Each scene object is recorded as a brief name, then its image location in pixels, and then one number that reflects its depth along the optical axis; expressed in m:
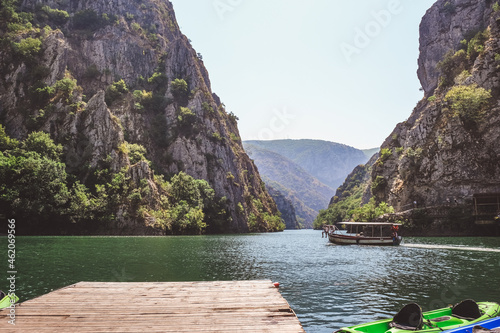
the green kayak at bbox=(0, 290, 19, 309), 10.22
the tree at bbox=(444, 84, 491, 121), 85.44
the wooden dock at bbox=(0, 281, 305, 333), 7.66
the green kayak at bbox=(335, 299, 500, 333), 9.25
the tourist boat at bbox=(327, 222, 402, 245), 60.01
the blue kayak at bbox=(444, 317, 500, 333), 9.48
